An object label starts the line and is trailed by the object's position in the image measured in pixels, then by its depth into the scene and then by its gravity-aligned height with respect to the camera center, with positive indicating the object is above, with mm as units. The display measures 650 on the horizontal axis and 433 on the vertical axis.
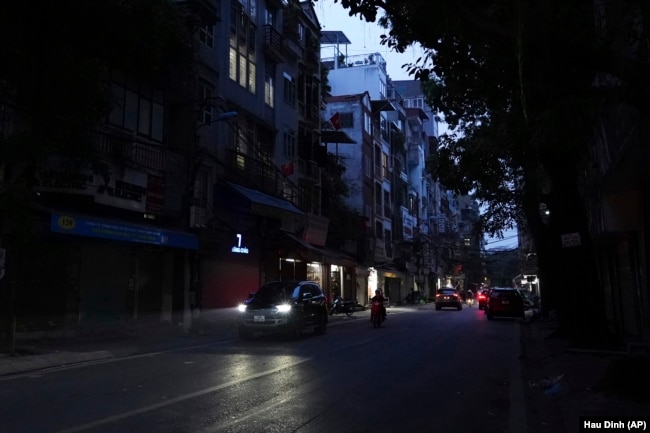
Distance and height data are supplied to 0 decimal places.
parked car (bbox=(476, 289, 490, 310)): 41331 -181
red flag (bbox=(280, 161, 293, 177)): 31578 +7263
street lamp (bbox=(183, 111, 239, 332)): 21602 +3048
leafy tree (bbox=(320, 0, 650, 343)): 7734 +3797
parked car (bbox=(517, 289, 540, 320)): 43588 -466
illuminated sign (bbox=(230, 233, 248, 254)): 25675 +2379
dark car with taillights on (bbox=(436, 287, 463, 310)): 44125 -20
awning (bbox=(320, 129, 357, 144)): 41031 +11726
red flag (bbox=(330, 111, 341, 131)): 38188 +11867
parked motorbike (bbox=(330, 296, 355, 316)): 33500 -377
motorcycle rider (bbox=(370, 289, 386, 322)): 25141 -35
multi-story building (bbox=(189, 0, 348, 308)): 25234 +7545
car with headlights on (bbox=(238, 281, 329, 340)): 18422 -319
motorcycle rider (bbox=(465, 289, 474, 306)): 66344 +191
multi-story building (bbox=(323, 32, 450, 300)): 51031 +13208
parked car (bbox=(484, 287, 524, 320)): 31094 -260
